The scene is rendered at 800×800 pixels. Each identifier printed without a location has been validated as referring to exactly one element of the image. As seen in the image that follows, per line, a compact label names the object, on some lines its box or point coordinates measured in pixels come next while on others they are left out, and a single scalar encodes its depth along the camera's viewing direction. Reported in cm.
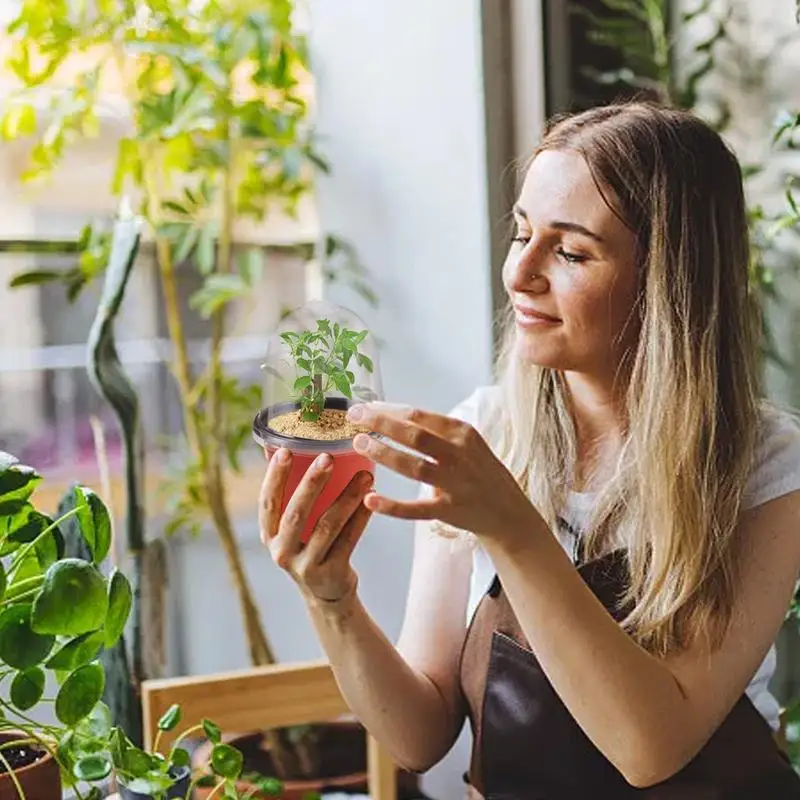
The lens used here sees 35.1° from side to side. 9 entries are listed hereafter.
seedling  99
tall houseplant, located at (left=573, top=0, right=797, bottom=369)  183
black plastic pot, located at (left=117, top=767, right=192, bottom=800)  99
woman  115
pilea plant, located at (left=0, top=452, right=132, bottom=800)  83
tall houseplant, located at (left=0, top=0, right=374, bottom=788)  171
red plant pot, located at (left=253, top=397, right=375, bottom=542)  97
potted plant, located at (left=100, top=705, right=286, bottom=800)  93
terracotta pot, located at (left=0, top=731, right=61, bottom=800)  93
